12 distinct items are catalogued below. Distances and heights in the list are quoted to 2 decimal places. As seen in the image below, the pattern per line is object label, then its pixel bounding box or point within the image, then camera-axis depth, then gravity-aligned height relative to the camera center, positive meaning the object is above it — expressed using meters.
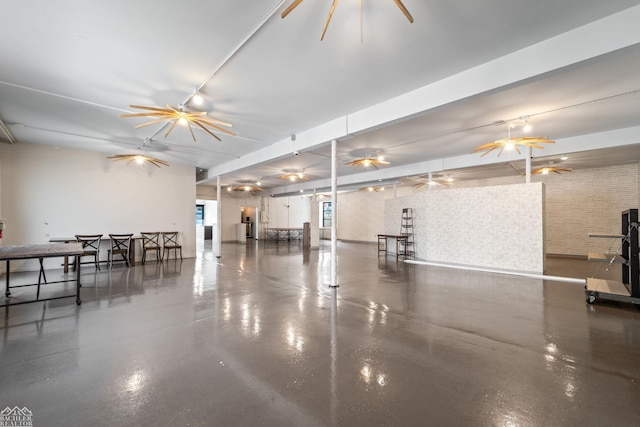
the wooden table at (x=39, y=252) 3.67 -0.55
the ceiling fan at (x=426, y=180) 10.94 +1.59
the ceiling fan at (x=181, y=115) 4.21 +1.68
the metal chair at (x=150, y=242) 8.22 -0.90
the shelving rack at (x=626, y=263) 3.98 -0.76
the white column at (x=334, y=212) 5.27 +0.08
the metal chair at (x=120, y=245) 7.35 -0.89
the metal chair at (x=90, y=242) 6.69 -0.73
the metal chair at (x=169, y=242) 8.84 -0.94
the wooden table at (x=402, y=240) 9.14 -0.91
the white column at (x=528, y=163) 6.77 +1.38
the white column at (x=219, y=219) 9.58 -0.13
